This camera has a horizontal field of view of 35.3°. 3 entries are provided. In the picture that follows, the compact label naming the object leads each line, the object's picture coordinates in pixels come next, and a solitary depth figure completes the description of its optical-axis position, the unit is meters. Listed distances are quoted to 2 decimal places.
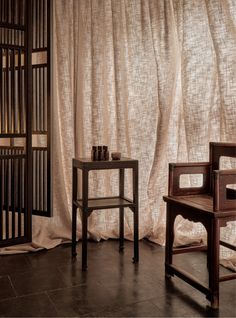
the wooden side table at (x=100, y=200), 2.55
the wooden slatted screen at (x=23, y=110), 2.80
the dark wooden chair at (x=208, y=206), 1.98
